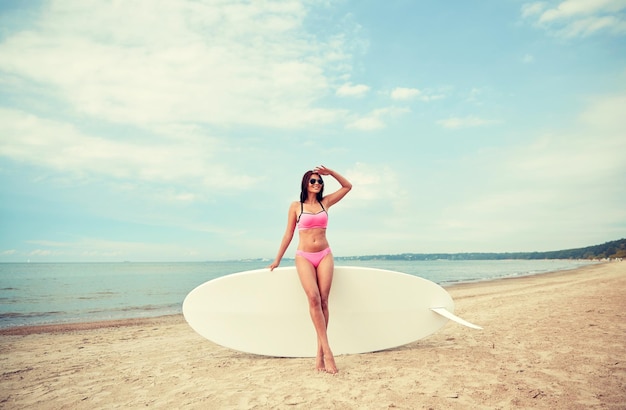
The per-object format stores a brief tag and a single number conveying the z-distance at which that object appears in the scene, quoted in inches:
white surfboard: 151.5
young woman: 128.9
